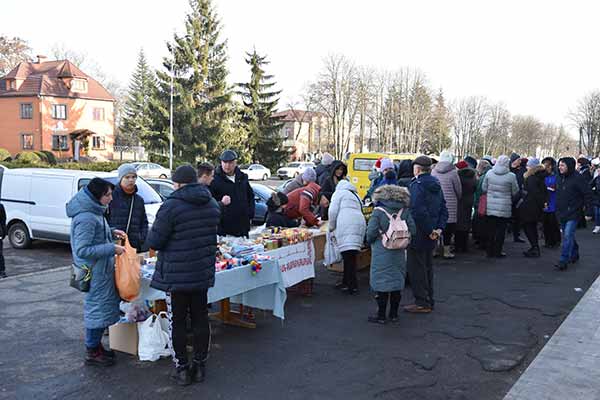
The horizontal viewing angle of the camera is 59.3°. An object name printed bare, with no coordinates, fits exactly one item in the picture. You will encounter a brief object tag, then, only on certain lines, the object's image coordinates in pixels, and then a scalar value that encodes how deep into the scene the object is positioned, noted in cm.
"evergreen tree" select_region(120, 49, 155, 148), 6863
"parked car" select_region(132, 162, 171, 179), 3841
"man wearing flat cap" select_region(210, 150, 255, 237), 691
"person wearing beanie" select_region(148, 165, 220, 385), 431
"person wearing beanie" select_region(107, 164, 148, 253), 596
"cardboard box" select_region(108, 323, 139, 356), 524
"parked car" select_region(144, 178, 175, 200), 1302
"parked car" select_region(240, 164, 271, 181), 4525
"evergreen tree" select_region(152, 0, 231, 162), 4228
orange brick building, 5156
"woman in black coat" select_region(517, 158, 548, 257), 1037
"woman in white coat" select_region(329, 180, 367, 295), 737
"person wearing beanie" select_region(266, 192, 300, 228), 809
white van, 1059
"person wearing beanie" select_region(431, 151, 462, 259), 971
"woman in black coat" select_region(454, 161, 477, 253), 1048
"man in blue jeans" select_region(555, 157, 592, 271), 892
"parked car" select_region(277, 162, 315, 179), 4881
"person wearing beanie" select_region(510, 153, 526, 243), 1230
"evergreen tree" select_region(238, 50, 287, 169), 5091
